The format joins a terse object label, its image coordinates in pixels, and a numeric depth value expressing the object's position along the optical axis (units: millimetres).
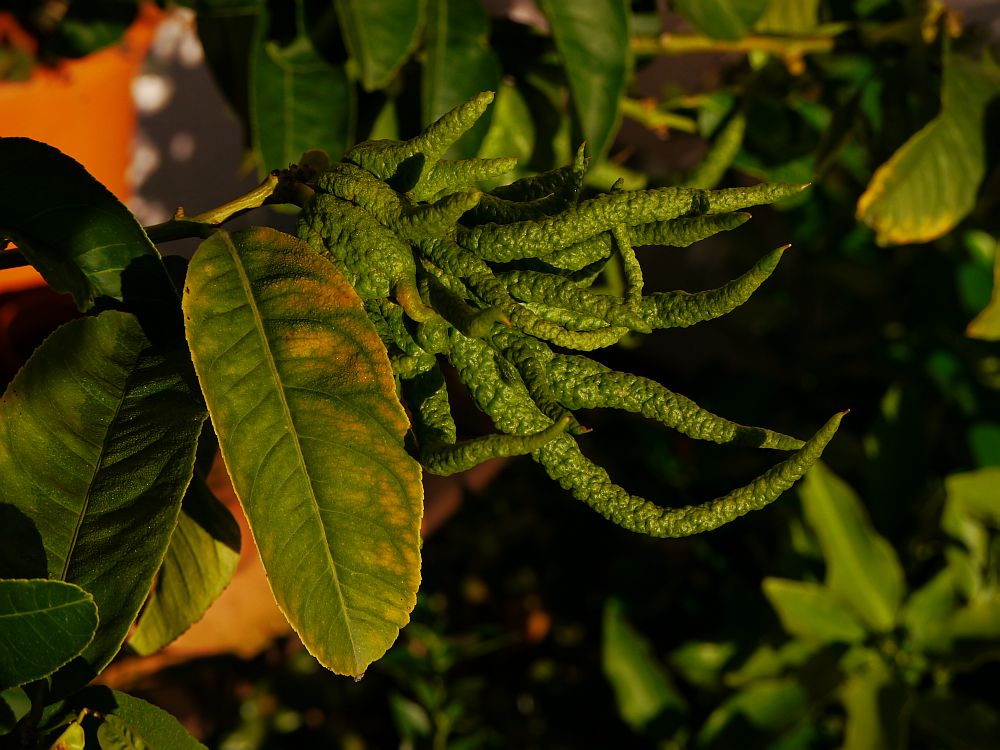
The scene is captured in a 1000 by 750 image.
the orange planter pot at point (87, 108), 1959
